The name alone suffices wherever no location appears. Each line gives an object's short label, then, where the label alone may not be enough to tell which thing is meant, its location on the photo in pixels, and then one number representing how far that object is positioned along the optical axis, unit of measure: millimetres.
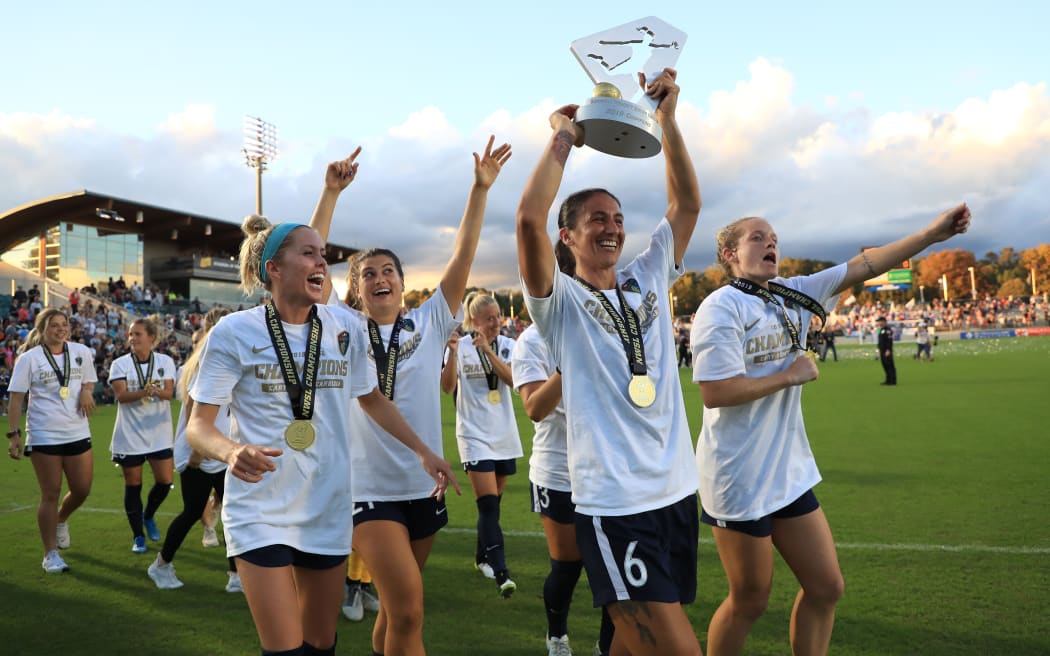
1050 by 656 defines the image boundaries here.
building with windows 45531
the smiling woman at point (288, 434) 2941
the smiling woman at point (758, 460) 3461
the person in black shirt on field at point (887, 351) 23453
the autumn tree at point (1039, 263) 109250
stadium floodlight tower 47438
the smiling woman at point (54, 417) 7035
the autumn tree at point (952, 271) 117375
